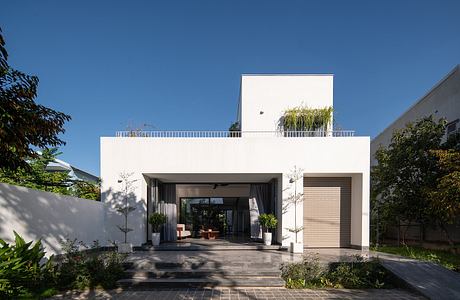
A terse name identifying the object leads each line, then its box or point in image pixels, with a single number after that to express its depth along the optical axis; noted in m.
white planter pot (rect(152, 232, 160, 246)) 10.07
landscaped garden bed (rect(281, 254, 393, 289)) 6.46
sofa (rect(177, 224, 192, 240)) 12.83
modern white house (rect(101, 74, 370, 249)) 9.84
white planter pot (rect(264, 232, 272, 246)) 10.24
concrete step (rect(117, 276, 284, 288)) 6.40
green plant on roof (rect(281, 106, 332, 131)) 12.43
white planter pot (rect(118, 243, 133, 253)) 9.12
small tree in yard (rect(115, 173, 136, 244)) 9.70
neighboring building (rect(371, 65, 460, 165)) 11.87
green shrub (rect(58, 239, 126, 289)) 6.21
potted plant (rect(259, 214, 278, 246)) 10.10
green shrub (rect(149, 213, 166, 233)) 9.91
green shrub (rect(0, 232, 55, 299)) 4.48
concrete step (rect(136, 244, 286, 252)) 9.69
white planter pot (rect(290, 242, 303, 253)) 9.19
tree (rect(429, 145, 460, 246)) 7.66
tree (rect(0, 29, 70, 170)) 3.47
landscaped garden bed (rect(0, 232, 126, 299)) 4.62
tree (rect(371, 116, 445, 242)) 10.34
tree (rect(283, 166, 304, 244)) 9.80
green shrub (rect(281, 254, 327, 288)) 6.50
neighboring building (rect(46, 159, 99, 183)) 18.77
